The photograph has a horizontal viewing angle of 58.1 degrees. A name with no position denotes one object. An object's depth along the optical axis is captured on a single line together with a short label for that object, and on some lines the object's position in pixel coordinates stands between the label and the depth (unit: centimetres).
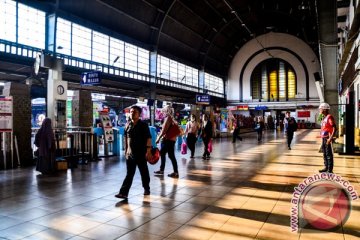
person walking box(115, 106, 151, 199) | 498
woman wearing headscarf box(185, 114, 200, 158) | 1007
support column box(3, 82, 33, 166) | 871
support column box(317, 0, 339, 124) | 1038
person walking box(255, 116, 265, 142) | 1817
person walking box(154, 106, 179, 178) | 676
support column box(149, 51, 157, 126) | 2369
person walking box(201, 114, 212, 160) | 1038
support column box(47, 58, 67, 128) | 999
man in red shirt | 670
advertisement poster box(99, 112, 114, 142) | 1073
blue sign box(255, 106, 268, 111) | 3856
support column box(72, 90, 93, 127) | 995
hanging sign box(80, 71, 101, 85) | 1341
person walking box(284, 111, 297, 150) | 1312
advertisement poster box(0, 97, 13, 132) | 825
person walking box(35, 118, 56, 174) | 736
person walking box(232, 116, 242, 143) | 1751
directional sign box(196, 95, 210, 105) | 2157
